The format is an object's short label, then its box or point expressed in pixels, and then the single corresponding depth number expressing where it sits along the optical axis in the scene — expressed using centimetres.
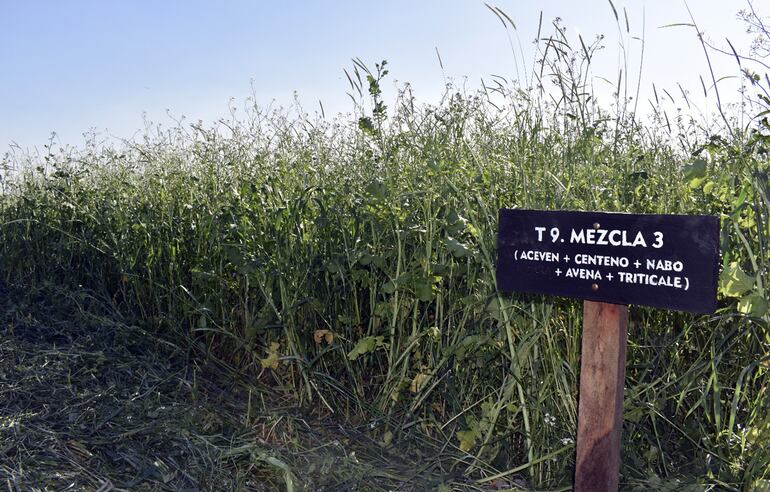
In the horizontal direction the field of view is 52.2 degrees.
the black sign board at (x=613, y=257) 236
